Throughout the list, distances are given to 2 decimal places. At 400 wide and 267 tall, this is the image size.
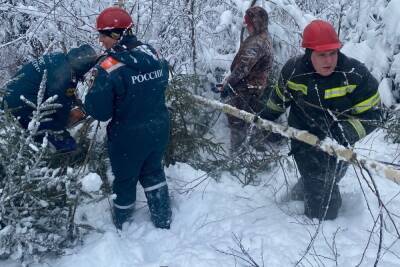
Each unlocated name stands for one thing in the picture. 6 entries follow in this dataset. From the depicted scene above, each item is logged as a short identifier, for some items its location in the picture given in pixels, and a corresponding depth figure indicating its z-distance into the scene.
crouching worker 3.80
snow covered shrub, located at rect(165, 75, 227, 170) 4.73
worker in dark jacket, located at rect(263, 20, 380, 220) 3.53
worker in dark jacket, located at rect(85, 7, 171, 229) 3.40
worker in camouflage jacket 5.14
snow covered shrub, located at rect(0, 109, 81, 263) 2.99
